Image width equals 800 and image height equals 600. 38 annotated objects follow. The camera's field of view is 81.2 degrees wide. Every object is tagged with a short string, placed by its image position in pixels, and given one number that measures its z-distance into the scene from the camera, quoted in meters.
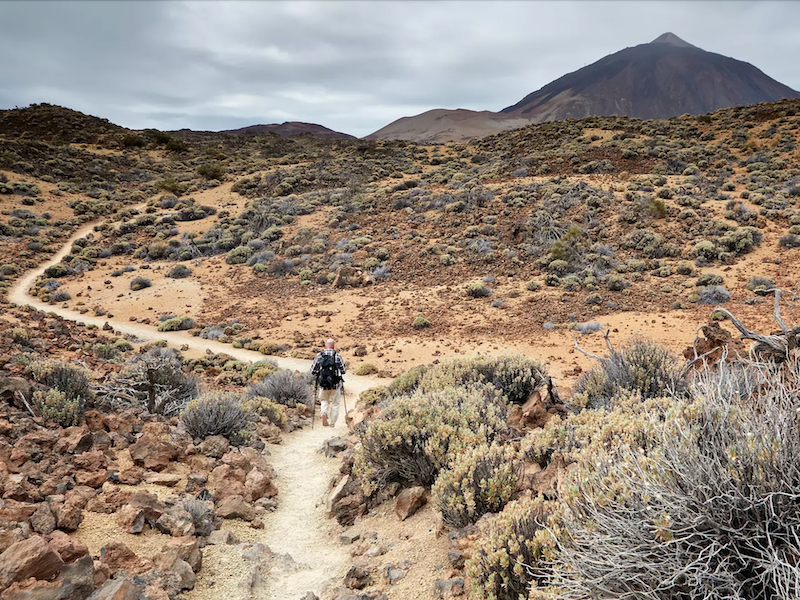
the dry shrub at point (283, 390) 9.34
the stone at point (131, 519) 3.58
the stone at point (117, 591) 2.55
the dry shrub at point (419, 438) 4.18
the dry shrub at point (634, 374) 5.20
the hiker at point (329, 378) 8.22
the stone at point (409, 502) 4.08
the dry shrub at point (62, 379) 6.12
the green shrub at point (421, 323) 14.89
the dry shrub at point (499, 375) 6.34
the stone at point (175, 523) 3.74
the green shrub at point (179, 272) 22.42
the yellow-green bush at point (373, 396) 8.21
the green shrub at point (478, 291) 16.92
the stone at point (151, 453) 4.83
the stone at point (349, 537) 4.10
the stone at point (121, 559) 3.07
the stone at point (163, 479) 4.61
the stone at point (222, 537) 3.95
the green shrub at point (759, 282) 14.25
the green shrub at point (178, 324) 16.41
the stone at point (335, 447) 6.59
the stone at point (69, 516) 3.29
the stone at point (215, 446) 5.57
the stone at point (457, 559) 3.02
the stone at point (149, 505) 3.77
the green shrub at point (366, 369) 11.96
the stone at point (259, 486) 4.94
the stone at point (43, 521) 3.13
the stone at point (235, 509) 4.43
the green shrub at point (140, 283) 21.11
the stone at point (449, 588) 2.85
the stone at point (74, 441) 4.46
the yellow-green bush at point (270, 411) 7.75
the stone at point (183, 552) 3.33
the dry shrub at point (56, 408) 5.22
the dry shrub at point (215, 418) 5.98
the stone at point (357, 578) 3.31
